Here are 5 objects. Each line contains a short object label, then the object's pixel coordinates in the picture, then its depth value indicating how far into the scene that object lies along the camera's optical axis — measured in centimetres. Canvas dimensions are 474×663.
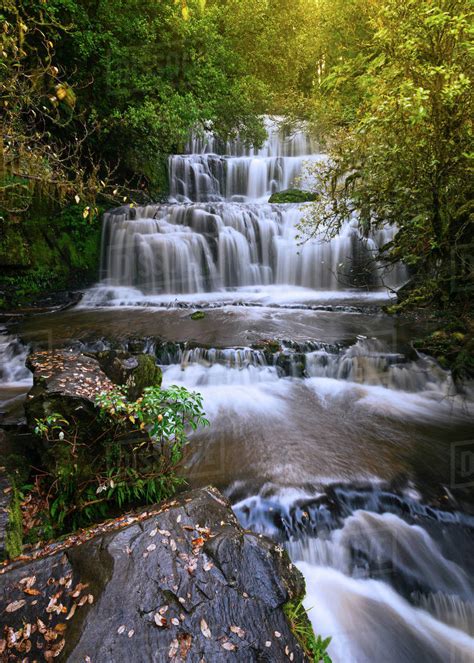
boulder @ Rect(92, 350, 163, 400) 419
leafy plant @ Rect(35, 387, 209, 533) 293
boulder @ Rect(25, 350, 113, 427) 318
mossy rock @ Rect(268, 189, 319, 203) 1298
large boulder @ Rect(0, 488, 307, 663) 170
